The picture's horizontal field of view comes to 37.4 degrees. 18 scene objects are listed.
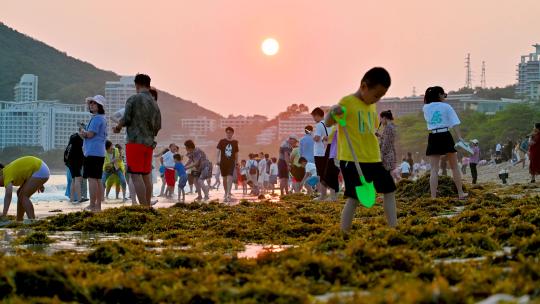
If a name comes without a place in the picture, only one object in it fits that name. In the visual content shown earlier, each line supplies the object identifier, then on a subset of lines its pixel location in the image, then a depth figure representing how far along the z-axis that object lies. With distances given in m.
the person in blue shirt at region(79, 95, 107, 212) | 12.66
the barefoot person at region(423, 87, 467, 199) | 13.00
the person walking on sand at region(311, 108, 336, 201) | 15.72
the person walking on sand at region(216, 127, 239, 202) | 19.97
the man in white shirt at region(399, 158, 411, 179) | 33.47
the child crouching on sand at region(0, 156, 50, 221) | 10.59
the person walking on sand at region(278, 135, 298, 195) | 23.77
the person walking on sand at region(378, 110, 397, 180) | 14.41
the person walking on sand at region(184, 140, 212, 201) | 21.62
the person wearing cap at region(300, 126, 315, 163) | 20.58
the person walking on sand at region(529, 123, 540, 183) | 21.81
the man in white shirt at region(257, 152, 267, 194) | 31.58
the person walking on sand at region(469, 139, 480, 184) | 24.97
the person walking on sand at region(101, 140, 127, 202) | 21.44
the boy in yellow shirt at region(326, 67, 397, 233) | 7.32
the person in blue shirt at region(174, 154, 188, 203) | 22.17
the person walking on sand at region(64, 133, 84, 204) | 17.84
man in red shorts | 11.65
